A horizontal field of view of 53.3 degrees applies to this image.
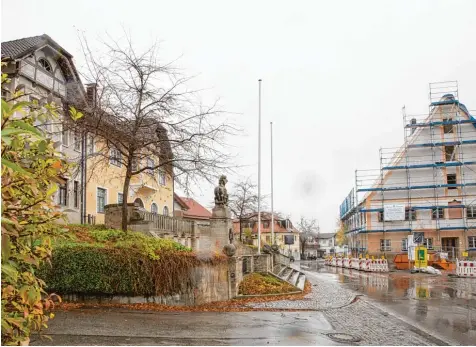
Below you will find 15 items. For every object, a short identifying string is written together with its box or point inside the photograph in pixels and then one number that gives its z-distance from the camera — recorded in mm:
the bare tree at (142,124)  16422
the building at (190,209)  48834
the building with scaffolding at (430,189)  45094
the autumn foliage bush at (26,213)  2879
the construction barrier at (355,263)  38466
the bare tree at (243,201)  45750
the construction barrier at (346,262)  41781
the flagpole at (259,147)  25744
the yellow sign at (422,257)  32531
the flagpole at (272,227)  32281
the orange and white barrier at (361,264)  37181
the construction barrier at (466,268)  29938
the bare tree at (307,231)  108125
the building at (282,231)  80575
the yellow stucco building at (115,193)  28344
